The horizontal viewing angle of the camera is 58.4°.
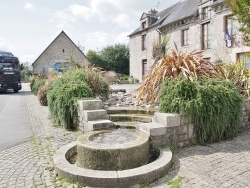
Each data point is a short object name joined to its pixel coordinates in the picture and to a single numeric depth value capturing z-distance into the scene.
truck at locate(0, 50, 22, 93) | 17.84
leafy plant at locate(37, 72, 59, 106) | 10.07
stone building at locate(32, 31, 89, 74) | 27.62
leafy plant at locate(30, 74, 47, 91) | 14.86
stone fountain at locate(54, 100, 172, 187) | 2.76
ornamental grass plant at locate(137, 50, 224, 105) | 4.90
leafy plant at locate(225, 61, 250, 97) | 5.72
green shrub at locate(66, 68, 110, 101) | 6.55
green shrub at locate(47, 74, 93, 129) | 5.46
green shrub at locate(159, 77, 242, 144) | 4.11
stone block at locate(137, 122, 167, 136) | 3.74
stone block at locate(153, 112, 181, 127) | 3.87
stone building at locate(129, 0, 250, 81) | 13.14
